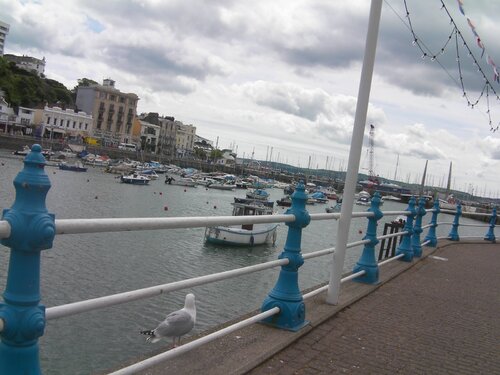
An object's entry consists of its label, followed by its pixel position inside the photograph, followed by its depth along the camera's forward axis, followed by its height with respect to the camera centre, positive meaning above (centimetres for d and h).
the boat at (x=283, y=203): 7562 -445
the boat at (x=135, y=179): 8162 -466
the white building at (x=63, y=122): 11856 +387
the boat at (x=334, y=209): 6675 -389
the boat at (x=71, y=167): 8894 -461
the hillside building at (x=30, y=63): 15262 +2109
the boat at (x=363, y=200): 10498 -346
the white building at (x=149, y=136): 15088 +455
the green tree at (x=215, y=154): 18152 +254
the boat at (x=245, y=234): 3350 -455
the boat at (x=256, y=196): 5514 -302
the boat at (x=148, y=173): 9600 -407
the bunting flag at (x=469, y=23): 968 +352
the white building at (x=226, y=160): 18262 +130
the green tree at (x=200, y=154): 17862 +187
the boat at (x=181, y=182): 9388 -458
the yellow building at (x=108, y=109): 13175 +933
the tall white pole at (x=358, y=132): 591 +58
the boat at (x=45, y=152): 9400 -335
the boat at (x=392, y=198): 15938 -302
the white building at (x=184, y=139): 17100 +598
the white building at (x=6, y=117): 11100 +289
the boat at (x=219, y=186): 10069 -453
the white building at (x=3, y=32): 16838 +3147
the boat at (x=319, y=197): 9399 -375
